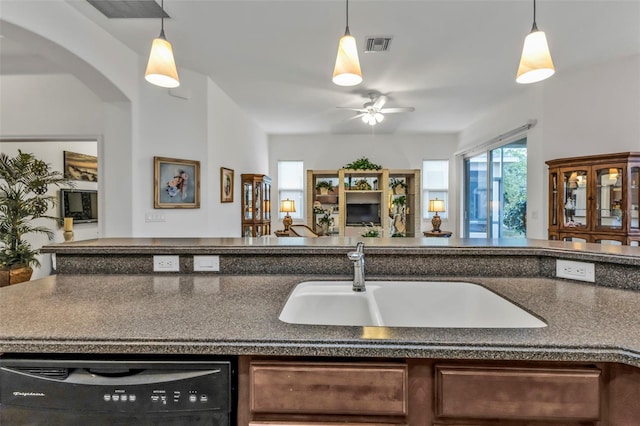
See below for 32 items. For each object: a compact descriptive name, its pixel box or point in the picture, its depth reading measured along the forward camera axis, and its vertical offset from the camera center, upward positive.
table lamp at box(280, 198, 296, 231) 6.50 +0.07
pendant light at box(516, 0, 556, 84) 1.55 +0.71
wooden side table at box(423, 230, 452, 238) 6.30 -0.48
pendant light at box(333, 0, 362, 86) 1.64 +0.74
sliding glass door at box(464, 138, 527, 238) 5.02 +0.27
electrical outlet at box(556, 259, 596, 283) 1.41 -0.27
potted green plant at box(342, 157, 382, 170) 6.96 +0.91
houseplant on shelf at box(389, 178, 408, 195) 7.41 +0.49
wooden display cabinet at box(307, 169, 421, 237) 7.04 +0.18
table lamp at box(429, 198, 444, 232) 6.52 +0.06
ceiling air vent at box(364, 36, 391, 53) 3.15 +1.61
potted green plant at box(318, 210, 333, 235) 7.11 -0.27
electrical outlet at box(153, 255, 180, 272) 1.66 -0.26
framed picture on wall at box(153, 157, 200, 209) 3.72 +0.31
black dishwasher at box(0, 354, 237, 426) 0.88 -0.48
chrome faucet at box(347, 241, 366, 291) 1.40 -0.26
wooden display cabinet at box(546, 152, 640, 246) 3.37 +0.11
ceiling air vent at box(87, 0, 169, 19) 2.62 +1.64
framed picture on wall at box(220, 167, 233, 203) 4.53 +0.35
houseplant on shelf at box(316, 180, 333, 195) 7.25 +0.49
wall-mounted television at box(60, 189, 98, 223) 5.64 +0.12
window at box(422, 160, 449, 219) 7.39 +0.62
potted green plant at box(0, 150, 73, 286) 3.37 +0.00
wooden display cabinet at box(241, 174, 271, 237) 5.37 +0.07
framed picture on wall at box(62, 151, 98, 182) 5.56 +0.78
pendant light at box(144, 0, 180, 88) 1.70 +0.76
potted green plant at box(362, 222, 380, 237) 4.21 -0.32
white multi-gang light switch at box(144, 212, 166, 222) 3.70 -0.07
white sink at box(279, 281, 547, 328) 1.40 -0.41
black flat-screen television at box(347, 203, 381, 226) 7.23 -0.06
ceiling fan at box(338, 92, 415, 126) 4.57 +1.39
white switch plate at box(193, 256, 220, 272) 1.66 -0.27
